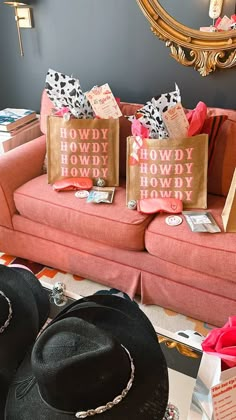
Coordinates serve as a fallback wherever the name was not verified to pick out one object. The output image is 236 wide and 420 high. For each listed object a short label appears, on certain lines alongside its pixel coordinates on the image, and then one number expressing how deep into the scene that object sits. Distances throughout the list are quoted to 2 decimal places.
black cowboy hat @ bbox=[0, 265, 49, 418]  0.83
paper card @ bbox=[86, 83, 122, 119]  1.88
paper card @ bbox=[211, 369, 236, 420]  0.77
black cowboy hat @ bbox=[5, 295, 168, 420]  0.64
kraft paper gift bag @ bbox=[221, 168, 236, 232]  1.50
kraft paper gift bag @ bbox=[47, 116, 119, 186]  1.86
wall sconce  2.36
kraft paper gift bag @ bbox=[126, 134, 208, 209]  1.66
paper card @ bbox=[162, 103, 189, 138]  1.64
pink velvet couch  1.50
